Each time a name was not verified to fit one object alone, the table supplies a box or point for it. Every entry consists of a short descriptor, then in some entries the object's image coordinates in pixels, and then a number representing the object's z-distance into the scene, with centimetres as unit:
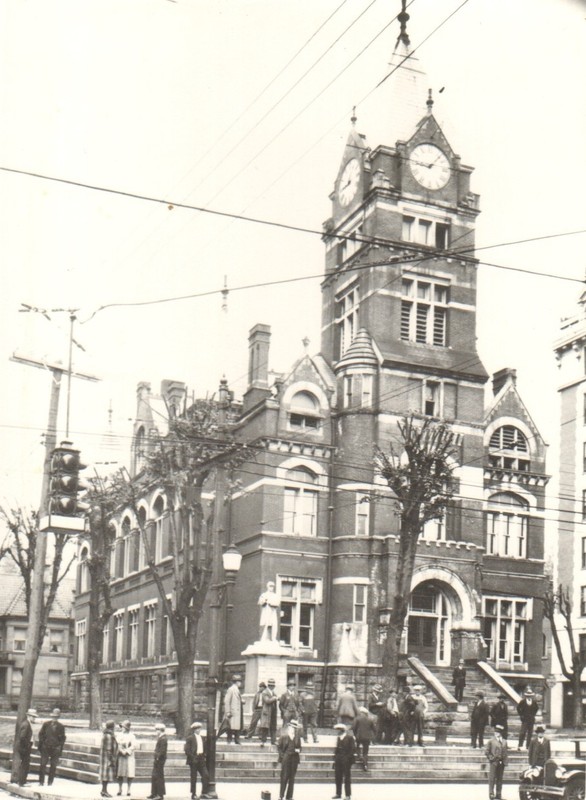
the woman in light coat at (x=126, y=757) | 1973
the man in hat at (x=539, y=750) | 1897
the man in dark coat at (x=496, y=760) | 2067
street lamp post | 2008
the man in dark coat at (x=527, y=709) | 2786
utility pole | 2166
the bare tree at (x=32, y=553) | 3712
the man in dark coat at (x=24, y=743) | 2195
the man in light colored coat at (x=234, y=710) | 2564
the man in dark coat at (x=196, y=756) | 1972
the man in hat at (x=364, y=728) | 2328
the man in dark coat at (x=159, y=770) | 1883
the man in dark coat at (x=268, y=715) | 2597
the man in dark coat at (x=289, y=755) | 1917
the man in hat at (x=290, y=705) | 2506
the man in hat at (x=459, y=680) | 3469
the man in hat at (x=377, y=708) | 2823
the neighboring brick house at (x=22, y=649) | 6794
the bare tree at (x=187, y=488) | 2892
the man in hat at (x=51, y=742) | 2169
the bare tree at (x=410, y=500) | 3244
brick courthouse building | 3922
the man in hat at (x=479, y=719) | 2775
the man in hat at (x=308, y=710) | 2711
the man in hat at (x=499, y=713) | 2681
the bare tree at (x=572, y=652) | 5306
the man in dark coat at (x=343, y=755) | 1989
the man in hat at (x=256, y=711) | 2680
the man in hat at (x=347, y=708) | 2544
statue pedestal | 3228
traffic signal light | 1555
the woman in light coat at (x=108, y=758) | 1992
